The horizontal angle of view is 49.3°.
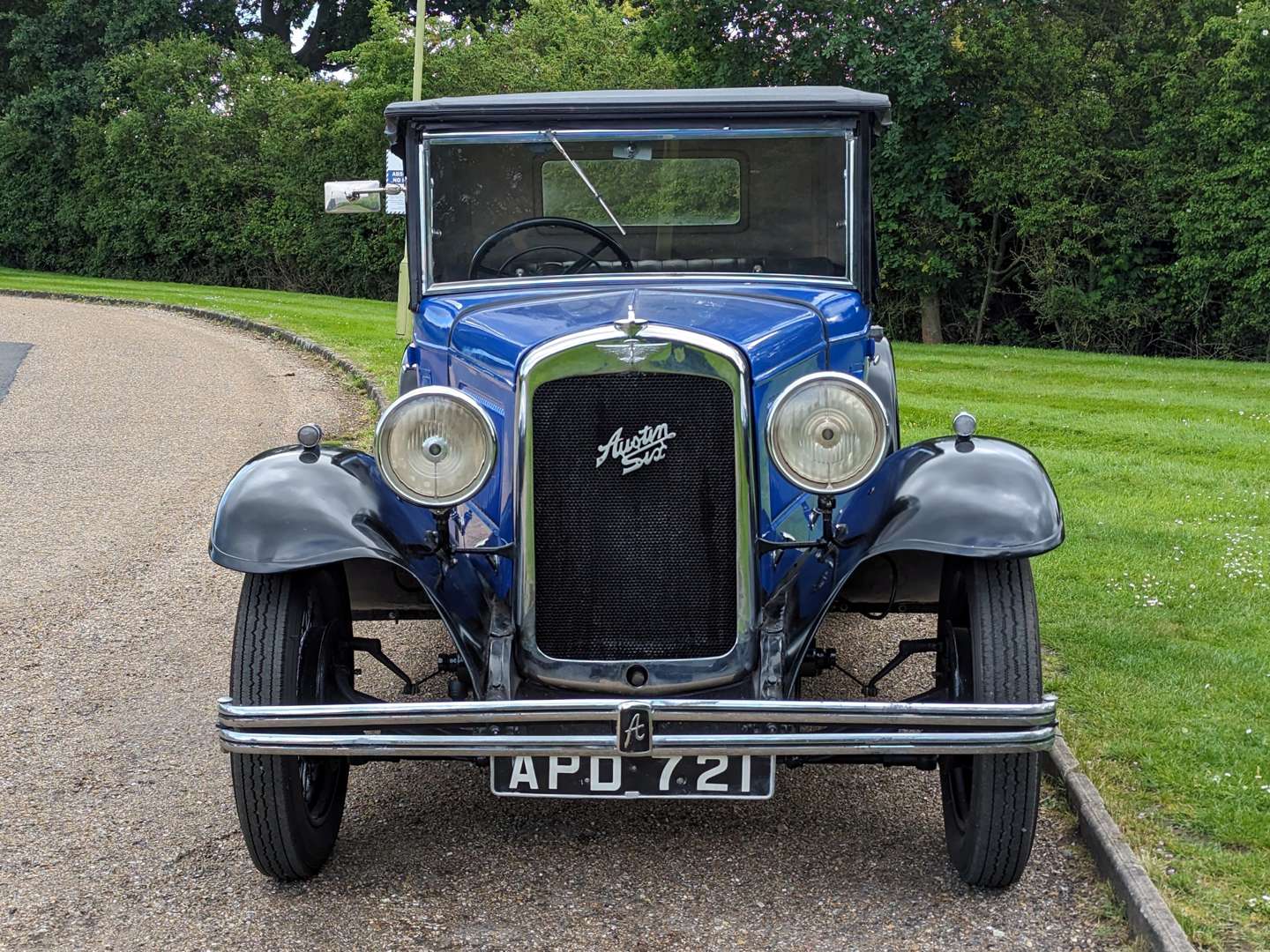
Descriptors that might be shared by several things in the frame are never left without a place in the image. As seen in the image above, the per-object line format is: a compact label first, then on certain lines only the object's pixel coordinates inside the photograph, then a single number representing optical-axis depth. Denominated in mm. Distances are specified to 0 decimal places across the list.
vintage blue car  3195
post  16297
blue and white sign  7453
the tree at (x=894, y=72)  19156
